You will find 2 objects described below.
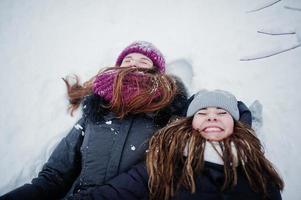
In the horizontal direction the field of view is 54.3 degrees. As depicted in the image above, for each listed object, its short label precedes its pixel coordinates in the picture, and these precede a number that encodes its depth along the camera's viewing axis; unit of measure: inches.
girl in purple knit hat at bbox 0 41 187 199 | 64.6
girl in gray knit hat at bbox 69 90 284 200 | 56.6
